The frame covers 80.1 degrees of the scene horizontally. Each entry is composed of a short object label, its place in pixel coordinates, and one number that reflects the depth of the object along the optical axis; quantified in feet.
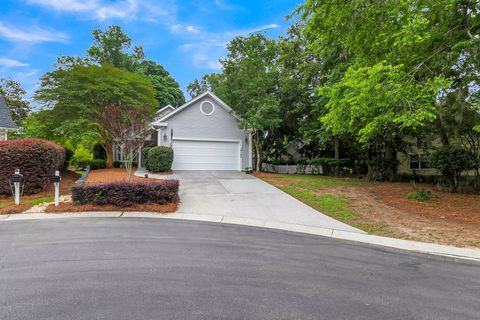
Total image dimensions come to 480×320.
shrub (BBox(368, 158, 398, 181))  56.49
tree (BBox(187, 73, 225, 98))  134.28
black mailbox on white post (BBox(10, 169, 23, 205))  29.01
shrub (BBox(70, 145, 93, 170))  79.15
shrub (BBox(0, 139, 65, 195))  32.60
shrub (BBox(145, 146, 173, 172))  54.24
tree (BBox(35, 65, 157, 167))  57.26
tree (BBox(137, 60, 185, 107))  126.00
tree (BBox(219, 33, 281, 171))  60.08
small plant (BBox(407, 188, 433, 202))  36.58
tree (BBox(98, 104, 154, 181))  33.99
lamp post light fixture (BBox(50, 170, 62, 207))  29.08
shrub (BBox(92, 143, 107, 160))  78.18
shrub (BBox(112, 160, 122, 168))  72.86
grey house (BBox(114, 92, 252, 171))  60.39
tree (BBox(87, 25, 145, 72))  114.32
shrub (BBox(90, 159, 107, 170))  65.98
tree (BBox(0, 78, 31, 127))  100.20
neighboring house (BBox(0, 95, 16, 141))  50.35
